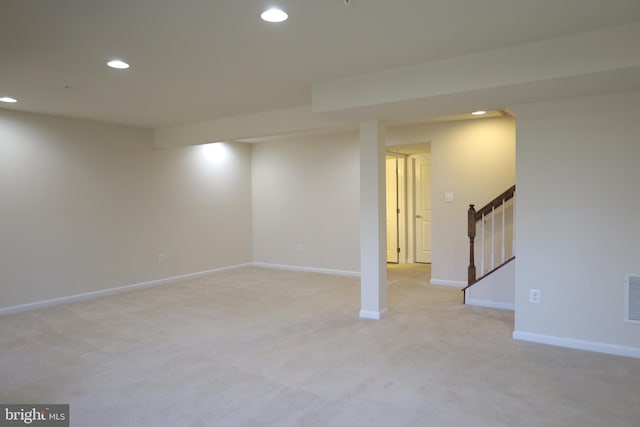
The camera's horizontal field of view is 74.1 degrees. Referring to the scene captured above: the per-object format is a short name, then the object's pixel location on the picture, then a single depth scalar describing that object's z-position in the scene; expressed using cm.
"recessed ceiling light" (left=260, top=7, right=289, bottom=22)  234
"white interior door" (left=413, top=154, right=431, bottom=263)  774
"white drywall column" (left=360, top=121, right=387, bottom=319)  424
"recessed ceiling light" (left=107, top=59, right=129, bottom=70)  313
